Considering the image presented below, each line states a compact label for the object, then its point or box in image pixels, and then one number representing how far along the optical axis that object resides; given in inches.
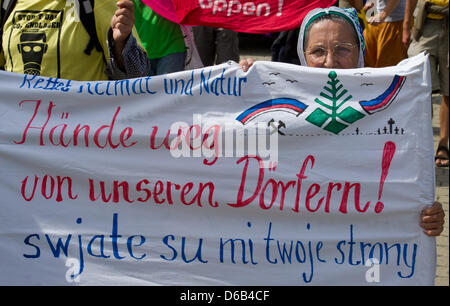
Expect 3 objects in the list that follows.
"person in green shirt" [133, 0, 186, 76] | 202.7
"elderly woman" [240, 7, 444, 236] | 129.0
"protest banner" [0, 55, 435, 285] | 114.6
